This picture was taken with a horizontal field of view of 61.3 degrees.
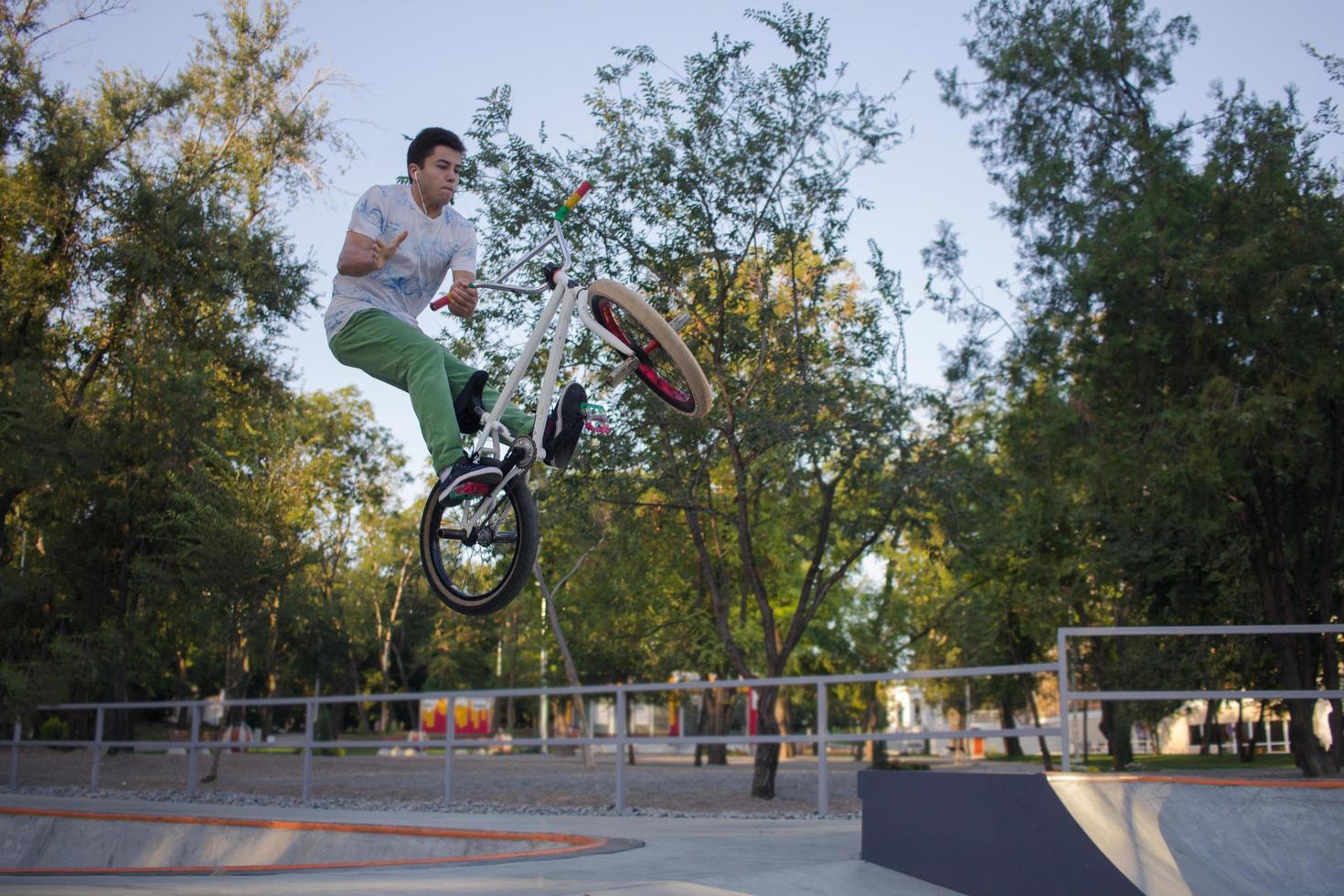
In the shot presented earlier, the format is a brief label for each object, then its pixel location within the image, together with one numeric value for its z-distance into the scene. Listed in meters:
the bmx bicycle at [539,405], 5.11
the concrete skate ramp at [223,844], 8.00
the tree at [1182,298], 15.14
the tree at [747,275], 15.09
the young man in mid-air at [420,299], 5.32
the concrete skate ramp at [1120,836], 5.93
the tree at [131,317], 19.78
